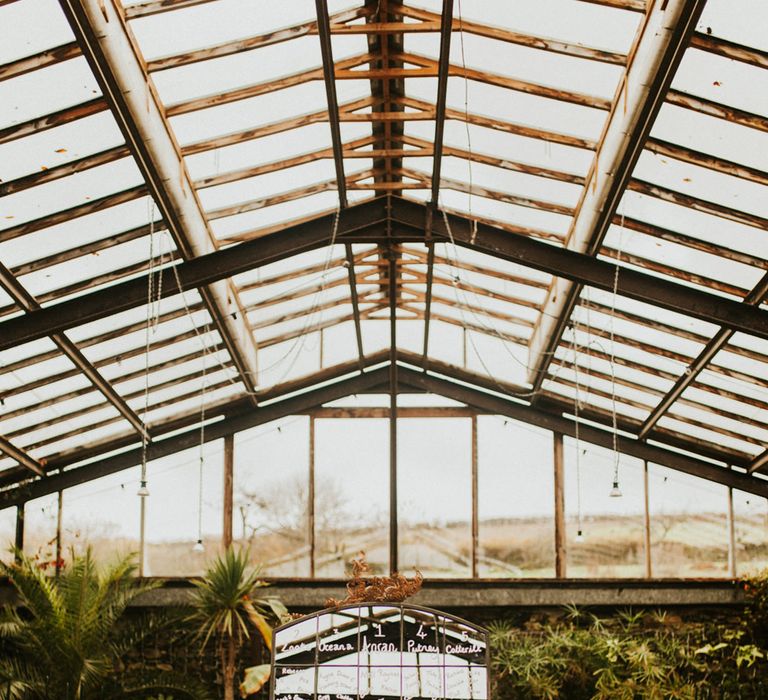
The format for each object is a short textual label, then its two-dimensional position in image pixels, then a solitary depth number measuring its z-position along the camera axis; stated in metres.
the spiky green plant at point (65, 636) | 8.70
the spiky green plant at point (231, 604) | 9.65
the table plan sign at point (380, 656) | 6.27
